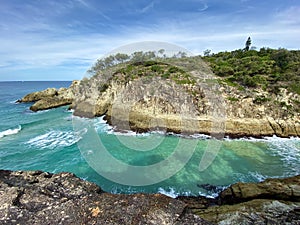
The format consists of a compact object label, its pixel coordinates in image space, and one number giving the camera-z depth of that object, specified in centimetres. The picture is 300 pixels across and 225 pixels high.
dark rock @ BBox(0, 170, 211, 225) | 451
